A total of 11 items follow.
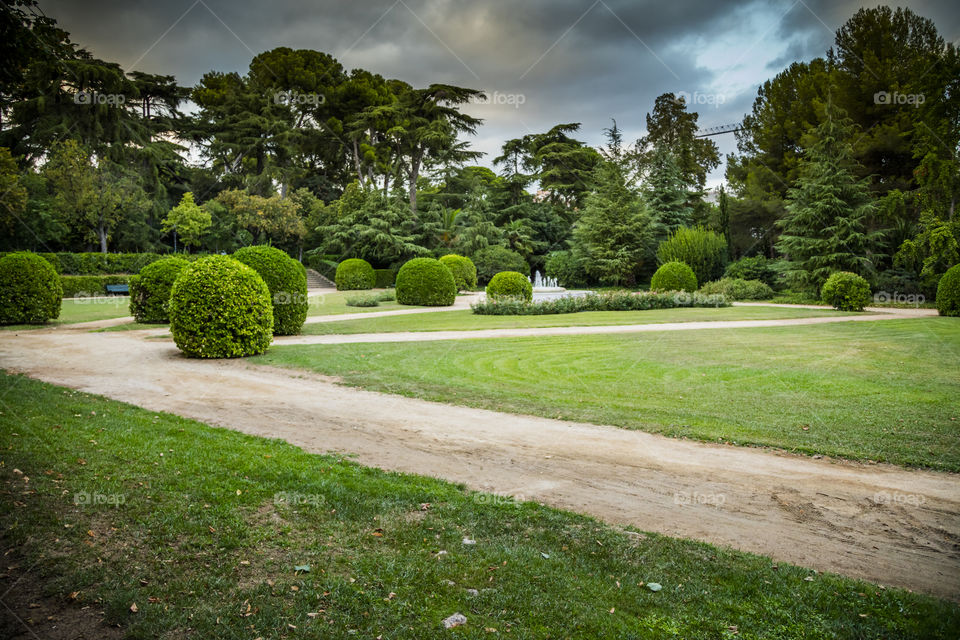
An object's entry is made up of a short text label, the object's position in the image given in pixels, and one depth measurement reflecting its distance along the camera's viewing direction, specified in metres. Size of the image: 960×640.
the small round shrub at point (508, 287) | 20.44
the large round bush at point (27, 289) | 13.16
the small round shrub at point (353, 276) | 31.84
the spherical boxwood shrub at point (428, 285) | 21.34
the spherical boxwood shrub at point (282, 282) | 11.88
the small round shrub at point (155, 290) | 14.56
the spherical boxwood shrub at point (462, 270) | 27.59
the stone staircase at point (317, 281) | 36.07
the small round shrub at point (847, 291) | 18.89
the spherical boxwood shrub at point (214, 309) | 9.25
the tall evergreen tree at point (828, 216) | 22.98
